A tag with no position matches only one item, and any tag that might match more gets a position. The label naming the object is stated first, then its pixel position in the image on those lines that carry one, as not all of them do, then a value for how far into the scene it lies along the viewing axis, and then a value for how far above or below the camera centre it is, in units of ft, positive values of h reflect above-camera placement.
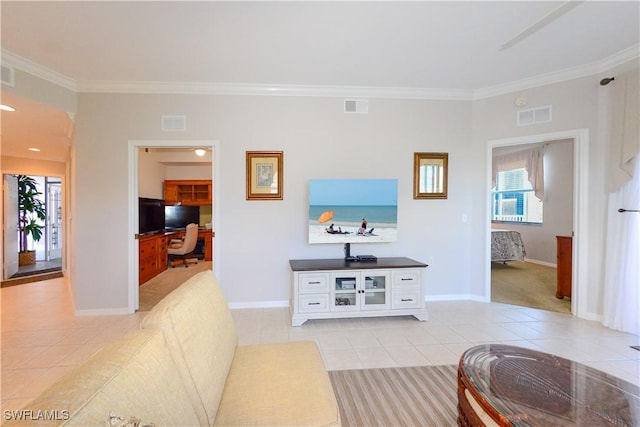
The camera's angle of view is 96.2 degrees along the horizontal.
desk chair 20.25 -2.71
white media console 10.44 -2.98
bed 19.26 -2.44
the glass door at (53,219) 23.58 -0.96
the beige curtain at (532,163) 21.20 +3.75
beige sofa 2.22 -1.90
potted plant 20.57 -0.48
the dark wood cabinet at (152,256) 15.90 -2.90
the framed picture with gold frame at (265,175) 11.87 +1.41
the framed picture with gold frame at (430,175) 12.59 +1.56
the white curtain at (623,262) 9.41 -1.70
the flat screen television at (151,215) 16.77 -0.45
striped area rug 5.70 -4.14
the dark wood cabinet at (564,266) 12.67 -2.46
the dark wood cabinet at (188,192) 23.20 +1.39
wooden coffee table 4.03 -2.85
